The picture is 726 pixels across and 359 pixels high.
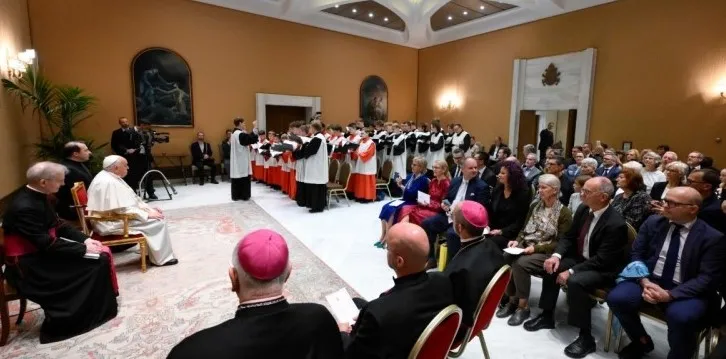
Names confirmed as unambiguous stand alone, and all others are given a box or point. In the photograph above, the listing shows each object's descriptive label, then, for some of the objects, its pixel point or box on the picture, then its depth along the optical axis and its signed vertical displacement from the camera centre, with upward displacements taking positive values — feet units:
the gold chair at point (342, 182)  23.82 -3.53
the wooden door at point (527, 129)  39.68 +0.57
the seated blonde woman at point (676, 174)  12.66 -1.29
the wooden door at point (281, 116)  40.60 +1.47
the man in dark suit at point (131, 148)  26.45 -1.60
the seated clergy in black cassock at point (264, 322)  3.72 -2.10
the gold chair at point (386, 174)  27.30 -3.32
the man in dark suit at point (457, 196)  13.08 -2.32
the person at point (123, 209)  12.58 -2.95
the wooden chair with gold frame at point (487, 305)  6.66 -3.20
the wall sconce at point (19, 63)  21.78 +3.70
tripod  25.10 -4.83
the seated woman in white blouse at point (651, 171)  17.29 -1.67
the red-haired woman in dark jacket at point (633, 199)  11.23 -1.96
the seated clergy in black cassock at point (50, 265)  9.22 -3.70
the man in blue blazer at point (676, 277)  7.59 -3.04
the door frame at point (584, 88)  31.91 +4.10
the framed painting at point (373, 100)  45.37 +3.84
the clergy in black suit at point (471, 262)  7.09 -2.58
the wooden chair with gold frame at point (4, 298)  8.99 -4.38
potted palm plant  22.63 +1.31
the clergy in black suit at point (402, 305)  5.00 -2.46
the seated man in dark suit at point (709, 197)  10.56 -1.78
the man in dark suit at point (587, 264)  9.11 -3.39
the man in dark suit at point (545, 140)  35.70 -0.59
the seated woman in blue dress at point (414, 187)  15.43 -2.34
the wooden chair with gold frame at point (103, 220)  12.66 -3.33
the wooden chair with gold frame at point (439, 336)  4.72 -2.74
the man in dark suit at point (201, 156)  32.94 -2.63
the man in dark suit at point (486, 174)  15.98 -1.78
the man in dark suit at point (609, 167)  17.51 -1.56
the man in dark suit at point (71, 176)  14.29 -2.03
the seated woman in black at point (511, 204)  11.95 -2.31
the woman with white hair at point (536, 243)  10.48 -3.24
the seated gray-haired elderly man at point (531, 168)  18.39 -1.78
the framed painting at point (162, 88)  31.55 +3.38
